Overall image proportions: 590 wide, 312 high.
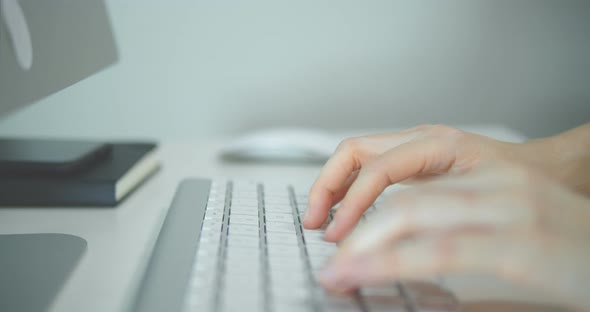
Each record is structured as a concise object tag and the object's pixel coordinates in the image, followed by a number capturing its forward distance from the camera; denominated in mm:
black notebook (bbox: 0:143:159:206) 682
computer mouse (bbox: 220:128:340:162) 898
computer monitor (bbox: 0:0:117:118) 448
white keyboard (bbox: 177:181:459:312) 386
